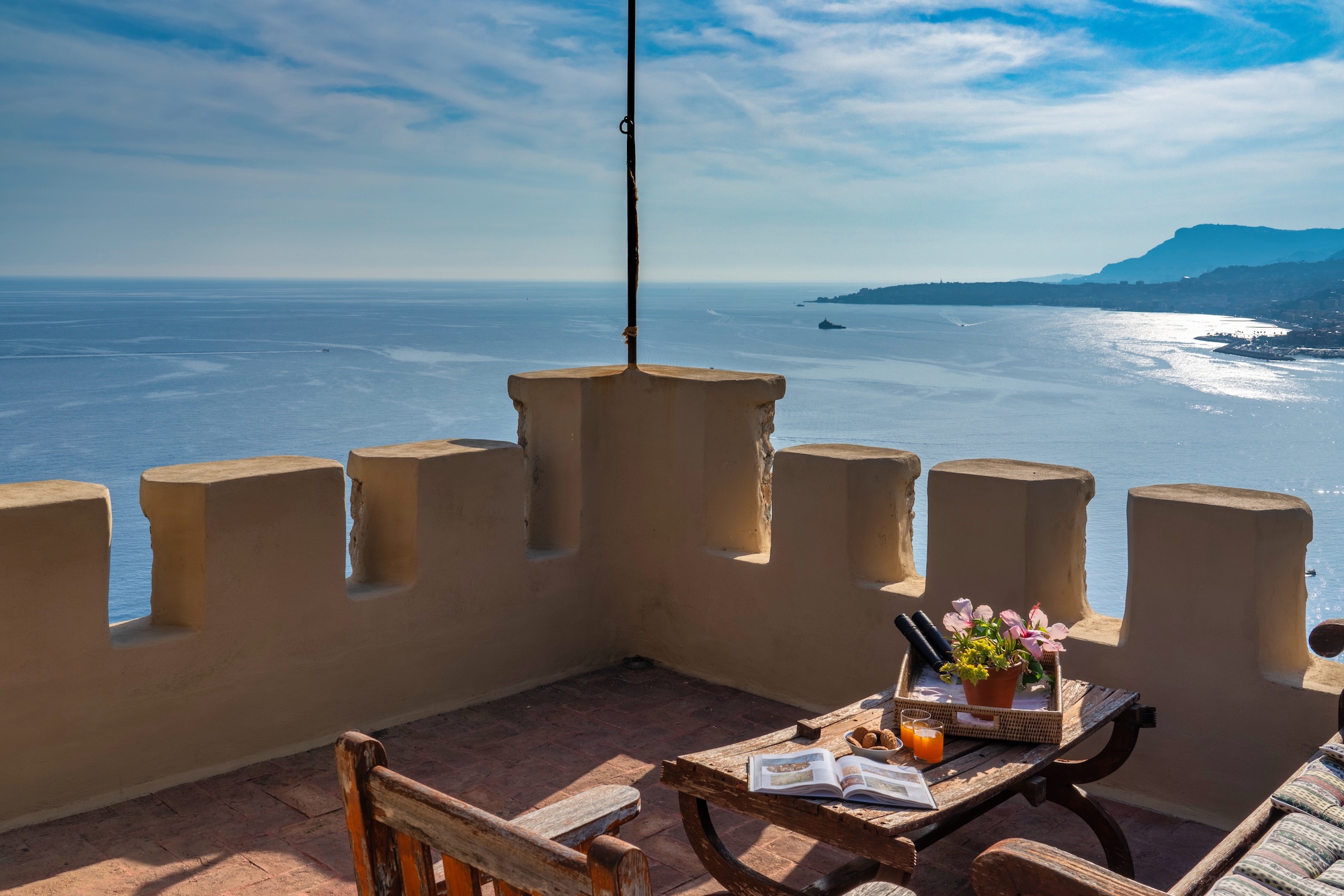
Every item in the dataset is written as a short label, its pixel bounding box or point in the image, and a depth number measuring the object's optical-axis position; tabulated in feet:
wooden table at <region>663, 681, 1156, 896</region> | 8.81
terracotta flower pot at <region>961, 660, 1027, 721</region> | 10.53
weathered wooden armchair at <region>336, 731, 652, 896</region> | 4.78
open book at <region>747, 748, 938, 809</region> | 9.04
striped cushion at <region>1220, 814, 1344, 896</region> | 7.11
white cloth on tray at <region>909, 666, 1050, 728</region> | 10.85
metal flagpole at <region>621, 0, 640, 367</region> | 17.95
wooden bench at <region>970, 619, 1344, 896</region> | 5.98
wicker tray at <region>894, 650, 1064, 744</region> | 10.24
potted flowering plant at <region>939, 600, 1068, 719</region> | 10.52
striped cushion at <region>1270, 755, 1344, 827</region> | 8.45
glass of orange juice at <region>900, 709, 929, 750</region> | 10.14
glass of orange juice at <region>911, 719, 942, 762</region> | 9.93
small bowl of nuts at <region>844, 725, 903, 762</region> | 10.02
